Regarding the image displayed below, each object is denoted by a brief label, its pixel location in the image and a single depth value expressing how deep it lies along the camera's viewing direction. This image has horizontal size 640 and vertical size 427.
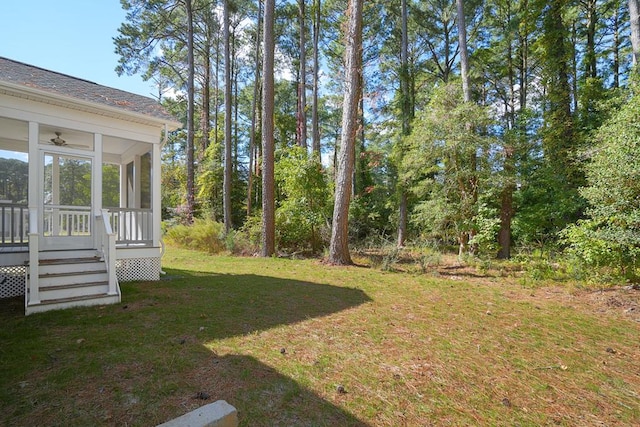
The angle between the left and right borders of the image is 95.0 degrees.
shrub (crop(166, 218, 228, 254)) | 12.88
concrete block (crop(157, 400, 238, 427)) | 1.64
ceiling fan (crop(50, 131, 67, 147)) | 6.64
